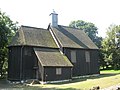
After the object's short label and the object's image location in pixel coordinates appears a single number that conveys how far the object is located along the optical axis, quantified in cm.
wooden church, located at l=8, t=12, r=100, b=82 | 3825
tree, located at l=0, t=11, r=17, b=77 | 4425
